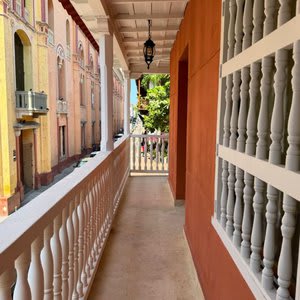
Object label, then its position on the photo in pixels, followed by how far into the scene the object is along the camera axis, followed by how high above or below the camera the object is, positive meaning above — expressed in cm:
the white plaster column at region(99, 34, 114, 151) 327 +34
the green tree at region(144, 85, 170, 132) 946 +32
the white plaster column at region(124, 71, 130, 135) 685 +33
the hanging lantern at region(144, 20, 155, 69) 391 +93
